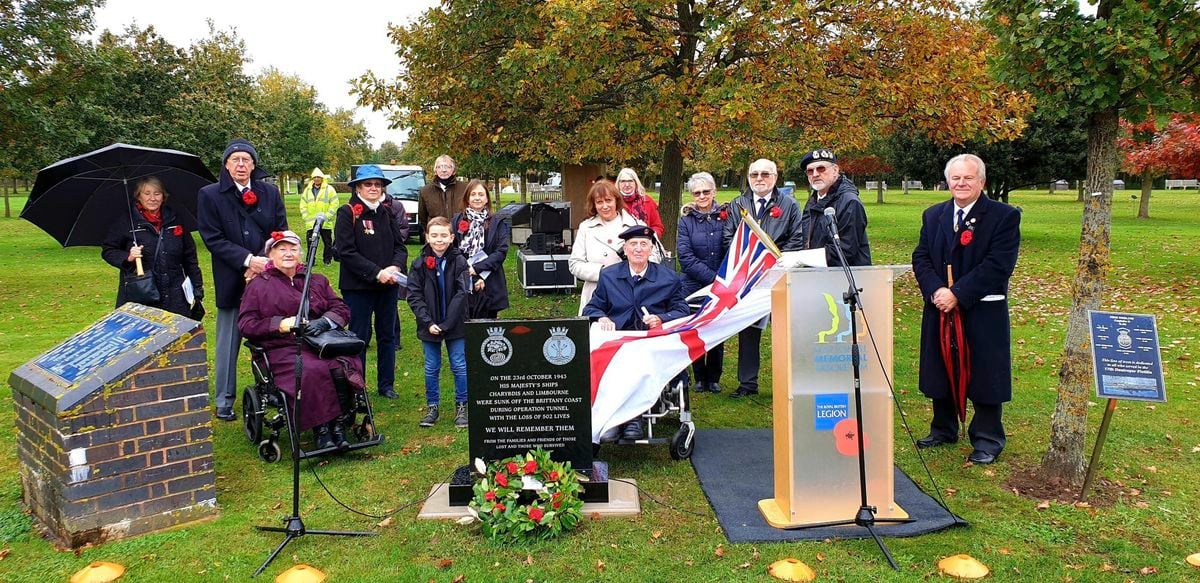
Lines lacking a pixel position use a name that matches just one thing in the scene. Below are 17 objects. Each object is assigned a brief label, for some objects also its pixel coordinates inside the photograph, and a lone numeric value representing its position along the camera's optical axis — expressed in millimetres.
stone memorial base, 4637
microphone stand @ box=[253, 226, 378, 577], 4129
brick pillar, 4172
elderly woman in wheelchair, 5457
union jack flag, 5246
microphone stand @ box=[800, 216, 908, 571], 3992
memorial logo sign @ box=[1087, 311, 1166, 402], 4414
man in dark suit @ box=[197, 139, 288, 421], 6164
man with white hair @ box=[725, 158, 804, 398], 6613
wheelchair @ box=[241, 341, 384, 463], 5578
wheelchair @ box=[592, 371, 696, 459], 5529
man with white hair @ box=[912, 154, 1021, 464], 5246
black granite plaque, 4676
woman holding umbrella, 6441
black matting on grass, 4352
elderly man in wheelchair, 5855
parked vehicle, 22375
